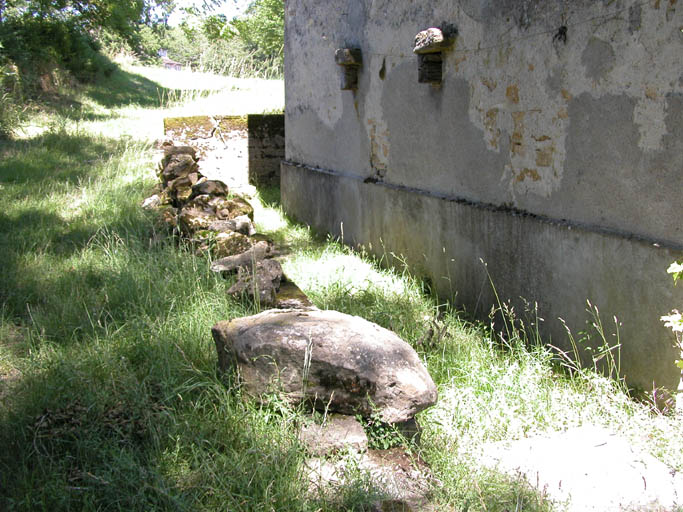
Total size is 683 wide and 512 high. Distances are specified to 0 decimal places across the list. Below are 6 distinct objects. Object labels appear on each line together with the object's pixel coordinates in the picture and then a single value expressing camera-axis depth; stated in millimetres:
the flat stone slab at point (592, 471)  2418
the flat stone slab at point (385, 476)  2391
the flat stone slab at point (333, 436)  2675
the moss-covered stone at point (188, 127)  9484
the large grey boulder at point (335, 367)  2779
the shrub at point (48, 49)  14749
